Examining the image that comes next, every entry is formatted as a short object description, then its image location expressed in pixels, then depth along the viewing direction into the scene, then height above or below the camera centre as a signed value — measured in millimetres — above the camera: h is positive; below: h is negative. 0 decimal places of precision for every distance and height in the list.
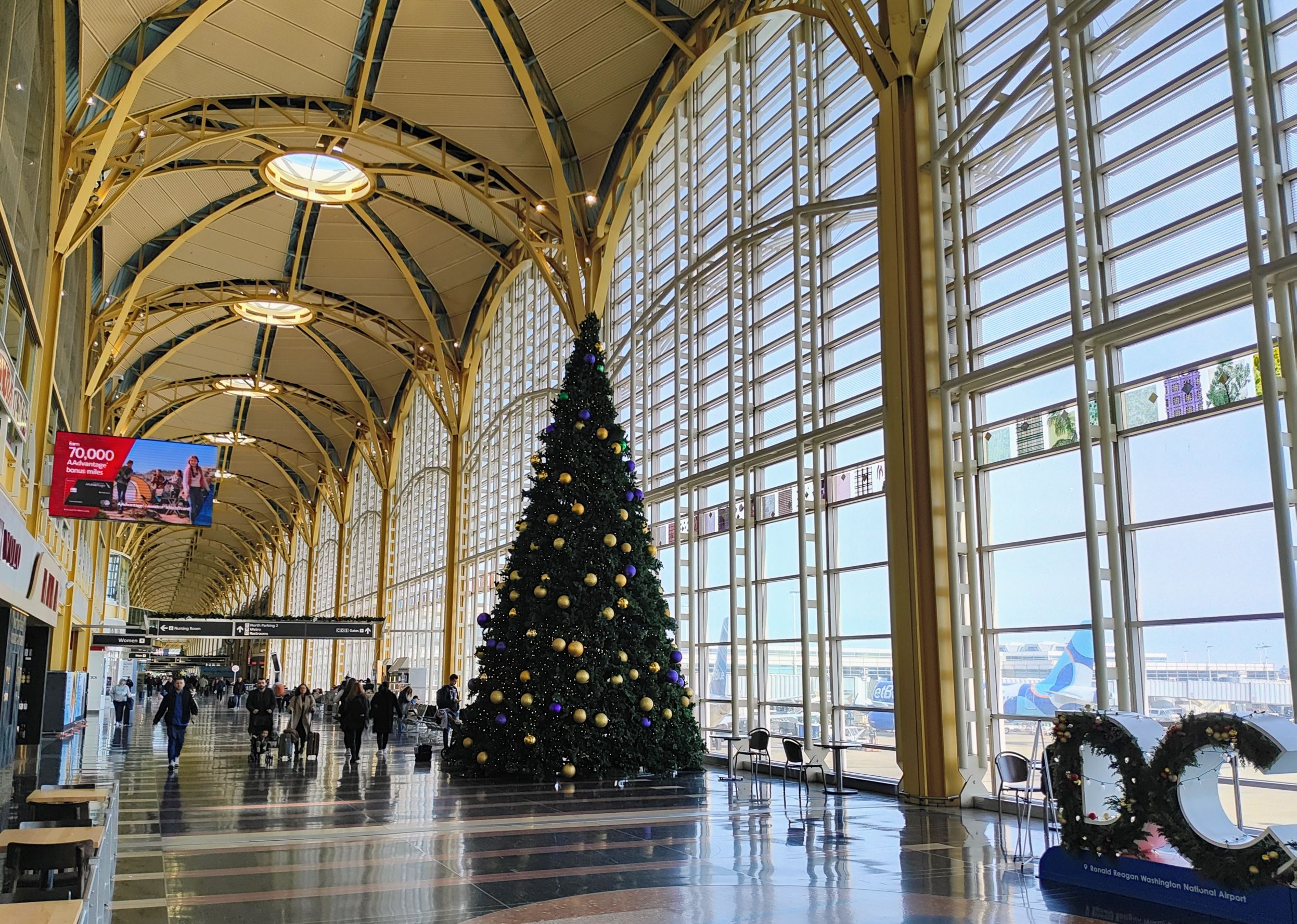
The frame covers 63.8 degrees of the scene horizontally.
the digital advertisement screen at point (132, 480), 20469 +3409
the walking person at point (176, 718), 19453 -1352
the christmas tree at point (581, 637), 16047 +56
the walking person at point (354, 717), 20000 -1395
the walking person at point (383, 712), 22594 -1487
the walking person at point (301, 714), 20750 -1399
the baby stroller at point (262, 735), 20078 -1739
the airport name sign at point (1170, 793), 7371 -1267
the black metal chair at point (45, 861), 6402 -1302
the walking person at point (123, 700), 36156 -1903
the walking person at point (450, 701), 24003 -1398
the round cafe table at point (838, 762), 13773 -1742
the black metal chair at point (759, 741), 14883 -1458
